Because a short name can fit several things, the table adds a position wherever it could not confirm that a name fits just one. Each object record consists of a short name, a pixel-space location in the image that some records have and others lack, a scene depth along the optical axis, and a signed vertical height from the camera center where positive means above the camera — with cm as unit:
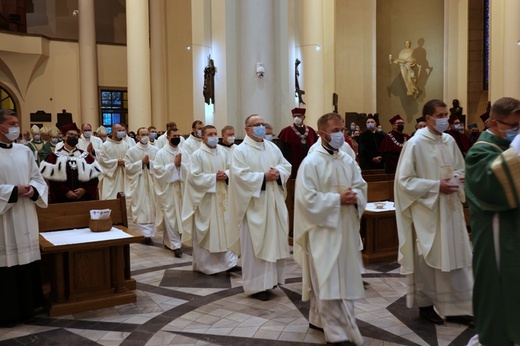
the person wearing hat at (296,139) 1021 -6
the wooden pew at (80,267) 615 -143
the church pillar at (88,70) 2438 +310
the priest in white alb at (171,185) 947 -81
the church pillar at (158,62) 2428 +333
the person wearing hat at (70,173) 721 -43
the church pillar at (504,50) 1570 +246
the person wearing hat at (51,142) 1664 -5
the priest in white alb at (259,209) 665 -88
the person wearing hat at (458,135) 1164 -4
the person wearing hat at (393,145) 1116 -22
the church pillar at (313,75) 1599 +173
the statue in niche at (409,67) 2406 +287
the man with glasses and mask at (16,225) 575 -87
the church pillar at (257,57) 1106 +159
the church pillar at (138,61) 1997 +278
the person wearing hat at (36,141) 1793 -1
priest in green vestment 346 -59
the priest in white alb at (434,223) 541 -87
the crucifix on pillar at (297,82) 1235 +120
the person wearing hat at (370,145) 1296 -24
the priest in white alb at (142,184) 1072 -88
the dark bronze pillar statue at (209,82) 1209 +121
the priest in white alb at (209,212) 794 -106
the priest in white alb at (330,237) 477 -88
